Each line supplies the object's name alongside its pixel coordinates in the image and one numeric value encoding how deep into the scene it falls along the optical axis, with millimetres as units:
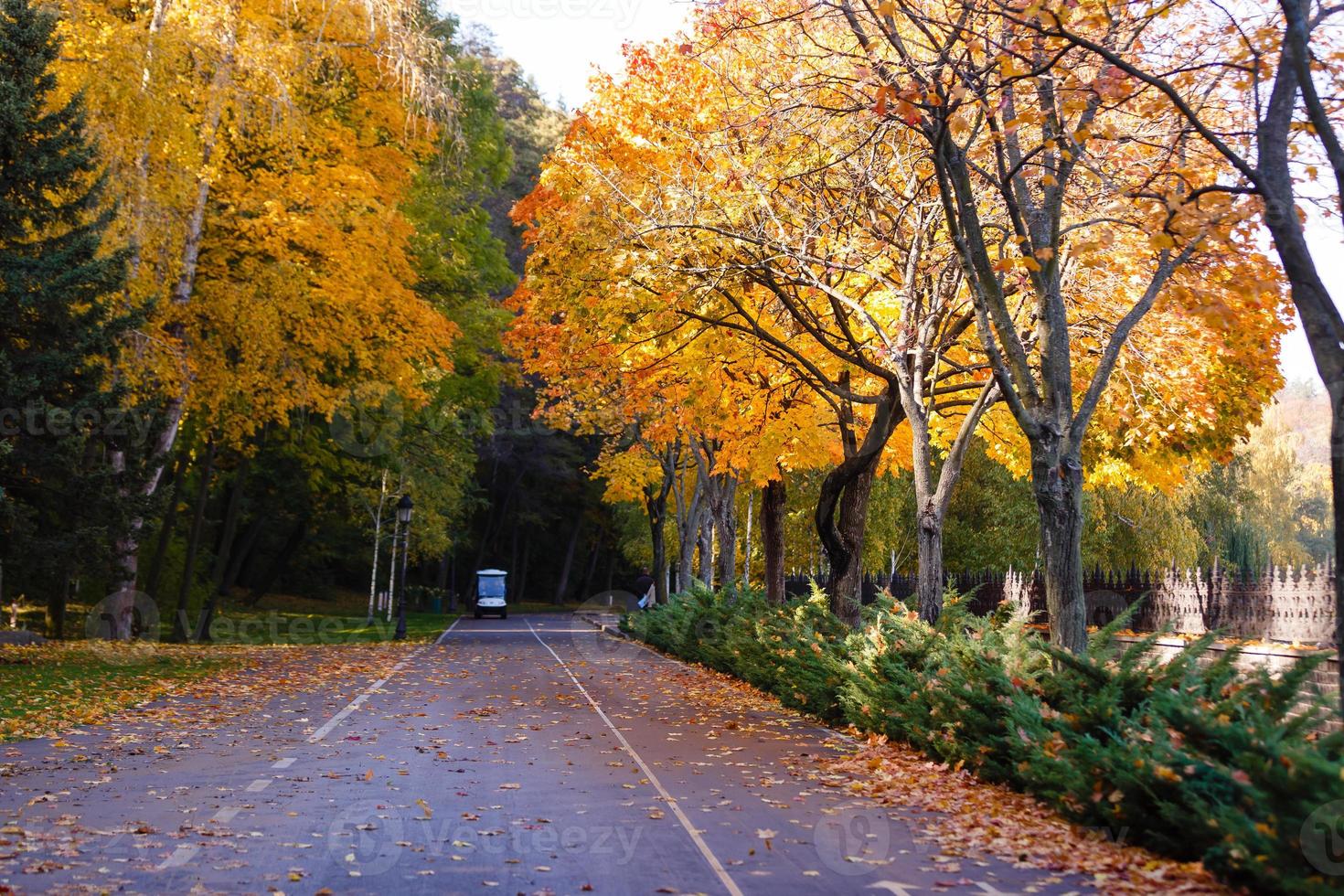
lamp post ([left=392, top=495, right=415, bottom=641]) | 35531
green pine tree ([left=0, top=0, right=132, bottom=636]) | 19141
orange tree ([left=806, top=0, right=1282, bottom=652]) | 10773
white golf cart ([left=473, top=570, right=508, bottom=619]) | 63219
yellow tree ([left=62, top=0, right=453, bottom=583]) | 22547
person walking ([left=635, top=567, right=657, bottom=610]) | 48969
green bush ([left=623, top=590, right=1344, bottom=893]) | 6789
